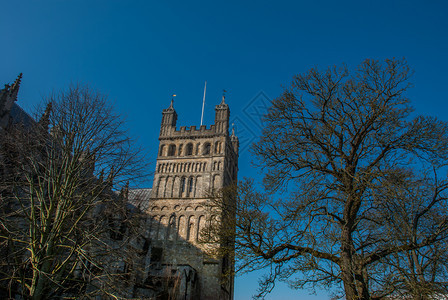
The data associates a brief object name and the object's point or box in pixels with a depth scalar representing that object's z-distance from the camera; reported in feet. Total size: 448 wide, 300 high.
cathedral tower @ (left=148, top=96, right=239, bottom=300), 97.22
